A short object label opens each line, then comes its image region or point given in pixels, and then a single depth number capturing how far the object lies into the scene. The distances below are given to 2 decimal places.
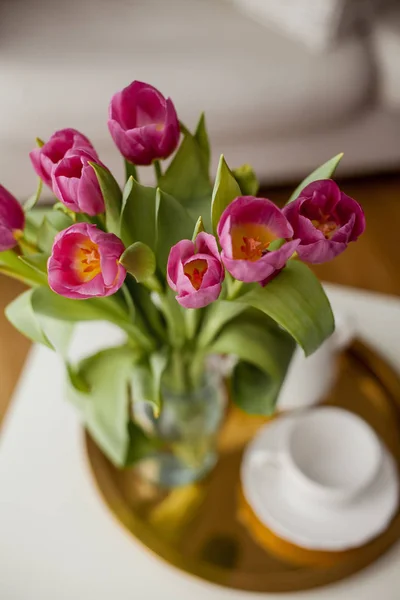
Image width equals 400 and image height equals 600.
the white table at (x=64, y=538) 0.71
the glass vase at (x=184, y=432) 0.71
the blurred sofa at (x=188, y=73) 1.28
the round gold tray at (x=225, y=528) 0.71
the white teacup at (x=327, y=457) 0.69
